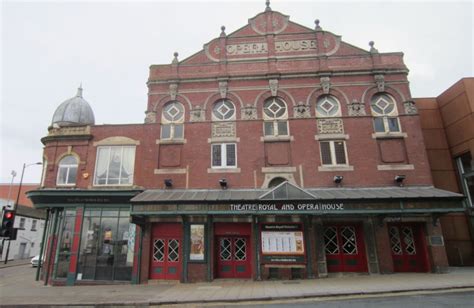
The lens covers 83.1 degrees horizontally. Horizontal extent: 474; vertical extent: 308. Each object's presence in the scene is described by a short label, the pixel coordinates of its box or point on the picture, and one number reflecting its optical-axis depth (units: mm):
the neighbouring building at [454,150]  15961
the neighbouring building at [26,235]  32250
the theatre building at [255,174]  13609
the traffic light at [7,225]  11635
